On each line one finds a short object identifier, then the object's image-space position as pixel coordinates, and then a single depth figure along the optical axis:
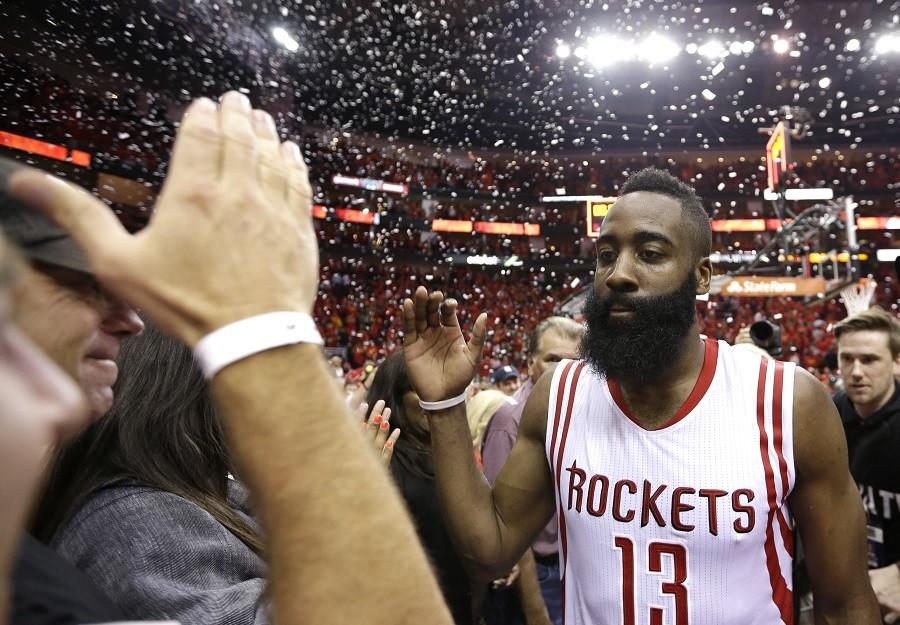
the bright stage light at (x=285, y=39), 18.02
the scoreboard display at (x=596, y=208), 10.03
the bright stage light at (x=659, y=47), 19.45
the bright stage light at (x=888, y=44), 18.14
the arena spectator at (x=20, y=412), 0.37
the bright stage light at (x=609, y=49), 19.61
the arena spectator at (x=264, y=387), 0.58
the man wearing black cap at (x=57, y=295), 0.64
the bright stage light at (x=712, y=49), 19.69
